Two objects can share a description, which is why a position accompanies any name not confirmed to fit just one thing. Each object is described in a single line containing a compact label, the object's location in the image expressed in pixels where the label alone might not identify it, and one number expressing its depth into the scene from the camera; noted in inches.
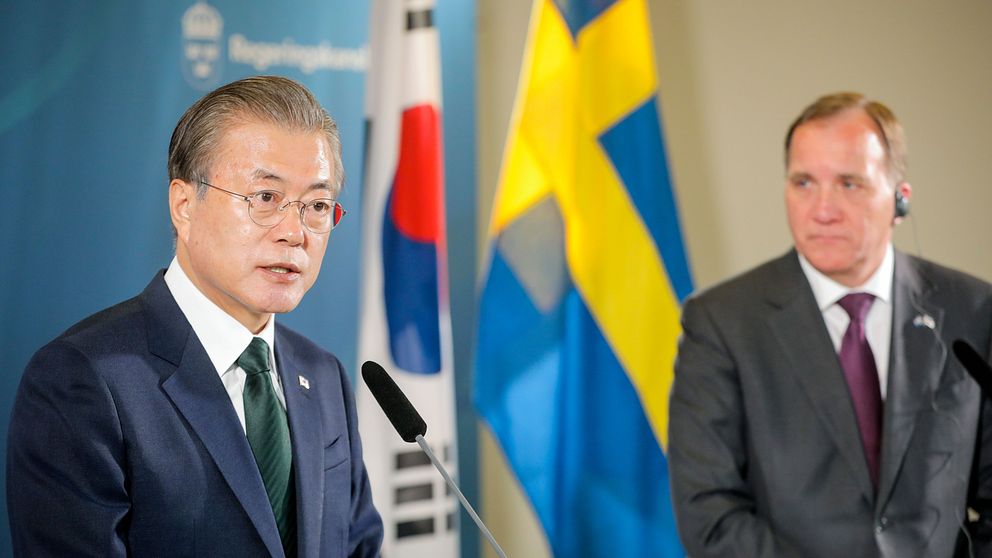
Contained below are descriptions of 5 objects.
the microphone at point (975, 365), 163.9
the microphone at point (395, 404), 154.6
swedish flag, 205.6
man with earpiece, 172.1
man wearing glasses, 154.1
